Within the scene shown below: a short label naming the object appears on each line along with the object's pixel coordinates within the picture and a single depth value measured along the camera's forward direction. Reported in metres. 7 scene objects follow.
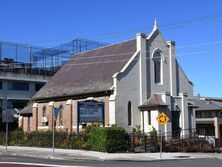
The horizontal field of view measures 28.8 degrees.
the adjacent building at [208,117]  68.00
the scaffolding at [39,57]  83.88
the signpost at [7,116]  35.66
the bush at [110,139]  32.12
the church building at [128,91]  41.03
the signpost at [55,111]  29.41
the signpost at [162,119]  29.02
